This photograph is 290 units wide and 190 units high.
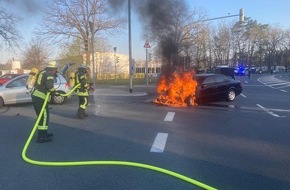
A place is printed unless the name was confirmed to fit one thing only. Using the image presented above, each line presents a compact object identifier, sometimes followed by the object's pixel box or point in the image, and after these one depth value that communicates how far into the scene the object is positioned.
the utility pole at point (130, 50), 17.69
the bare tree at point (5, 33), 25.30
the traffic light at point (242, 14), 20.99
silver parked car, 13.72
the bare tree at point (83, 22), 26.34
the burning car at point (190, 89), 14.42
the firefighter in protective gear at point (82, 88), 10.28
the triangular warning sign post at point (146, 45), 20.42
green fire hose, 5.09
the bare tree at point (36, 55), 48.69
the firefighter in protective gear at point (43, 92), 7.27
